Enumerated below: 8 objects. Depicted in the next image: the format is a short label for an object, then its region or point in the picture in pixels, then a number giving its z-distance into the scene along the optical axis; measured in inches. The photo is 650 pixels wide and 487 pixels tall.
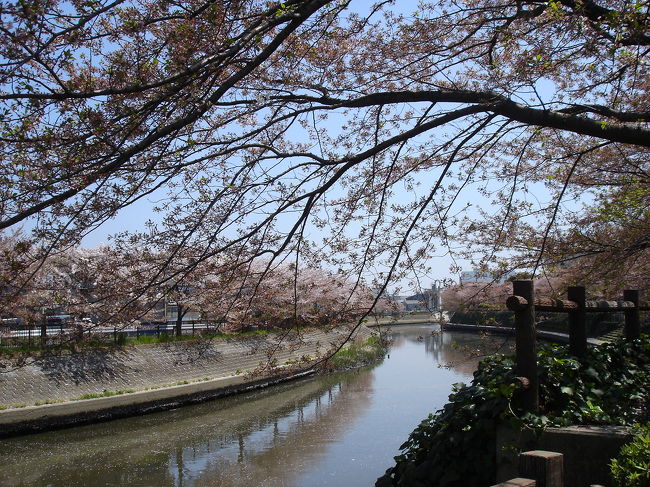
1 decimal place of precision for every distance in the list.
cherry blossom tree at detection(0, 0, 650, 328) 133.0
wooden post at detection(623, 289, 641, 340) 216.5
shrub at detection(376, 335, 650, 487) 141.6
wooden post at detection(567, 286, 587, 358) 176.2
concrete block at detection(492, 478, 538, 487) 84.7
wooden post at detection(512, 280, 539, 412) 141.0
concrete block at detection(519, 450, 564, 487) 90.3
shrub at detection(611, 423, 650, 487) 92.5
